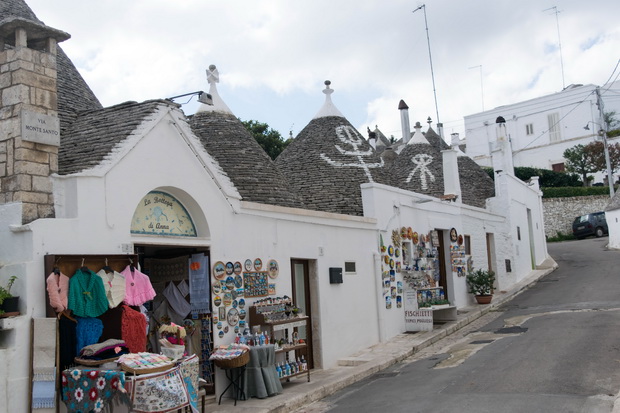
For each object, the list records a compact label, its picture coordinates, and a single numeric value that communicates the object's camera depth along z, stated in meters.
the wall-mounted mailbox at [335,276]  13.27
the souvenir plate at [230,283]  10.33
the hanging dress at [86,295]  7.57
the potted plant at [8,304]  7.00
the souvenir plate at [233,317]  10.25
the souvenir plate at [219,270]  10.15
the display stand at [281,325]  10.62
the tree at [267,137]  36.05
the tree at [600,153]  46.16
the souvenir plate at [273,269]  11.43
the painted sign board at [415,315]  15.96
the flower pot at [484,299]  20.11
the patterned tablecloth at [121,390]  7.03
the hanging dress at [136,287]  8.27
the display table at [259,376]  9.72
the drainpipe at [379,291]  14.95
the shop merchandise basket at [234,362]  9.34
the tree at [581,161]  46.78
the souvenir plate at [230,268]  10.41
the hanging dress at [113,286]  7.98
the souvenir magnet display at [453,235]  19.75
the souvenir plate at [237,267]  10.59
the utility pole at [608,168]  39.95
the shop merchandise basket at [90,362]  7.38
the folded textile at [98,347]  7.48
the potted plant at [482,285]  20.19
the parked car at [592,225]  39.59
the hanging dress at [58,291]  7.31
